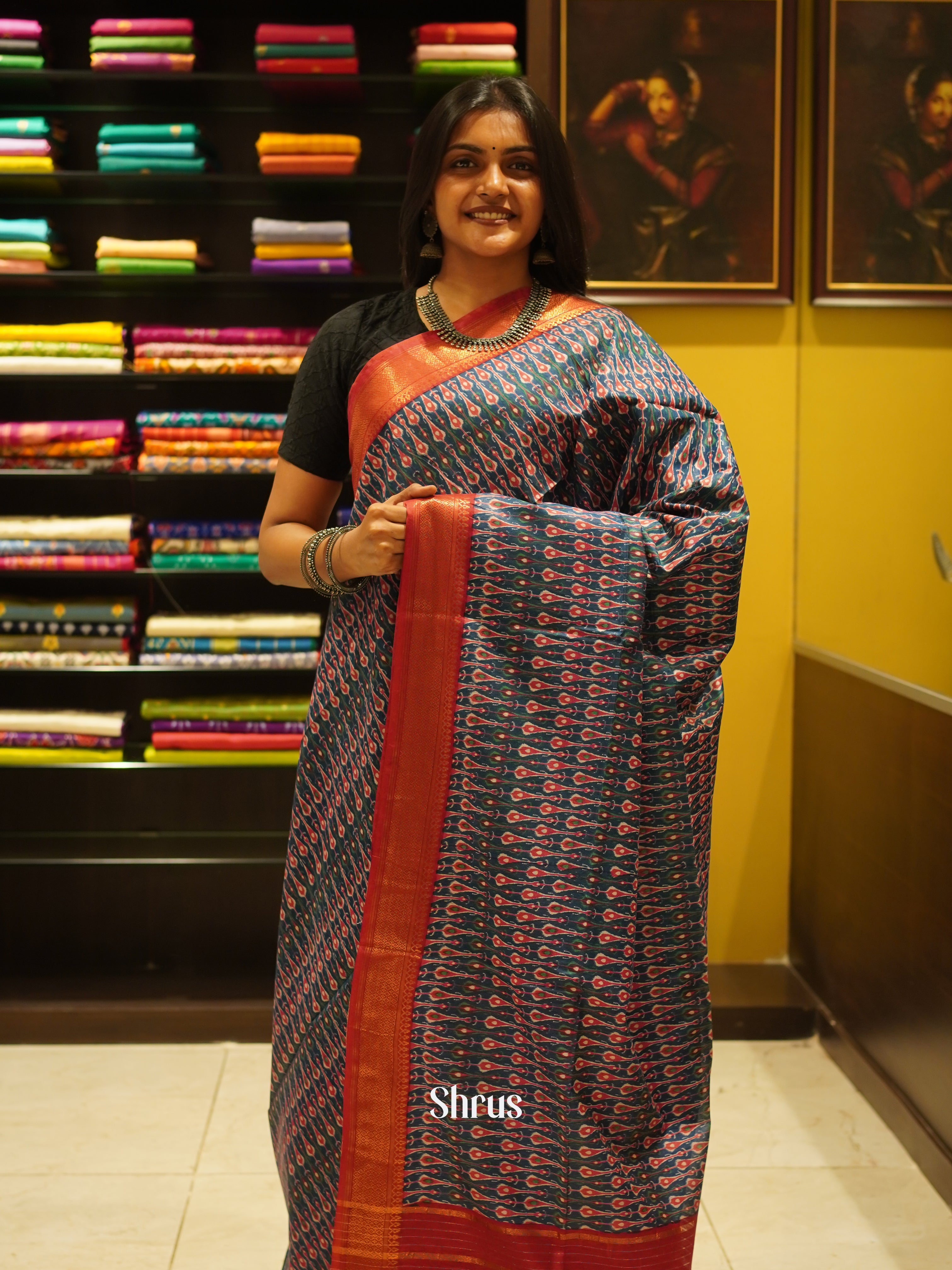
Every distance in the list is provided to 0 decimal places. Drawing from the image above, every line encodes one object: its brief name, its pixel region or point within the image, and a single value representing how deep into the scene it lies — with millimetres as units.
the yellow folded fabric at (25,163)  2652
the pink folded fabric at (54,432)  2719
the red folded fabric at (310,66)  2619
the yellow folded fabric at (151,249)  2682
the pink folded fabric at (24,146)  2646
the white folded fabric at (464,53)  2598
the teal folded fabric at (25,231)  2676
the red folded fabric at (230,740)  2770
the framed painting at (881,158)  2453
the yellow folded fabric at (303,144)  2648
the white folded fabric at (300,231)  2670
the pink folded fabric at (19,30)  2643
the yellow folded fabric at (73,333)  2703
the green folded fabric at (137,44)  2629
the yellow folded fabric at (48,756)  2752
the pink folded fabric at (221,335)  2703
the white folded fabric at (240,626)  2764
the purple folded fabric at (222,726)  2777
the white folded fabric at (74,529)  2730
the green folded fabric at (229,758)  2770
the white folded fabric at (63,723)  2760
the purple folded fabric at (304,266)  2678
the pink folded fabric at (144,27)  2627
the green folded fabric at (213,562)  2756
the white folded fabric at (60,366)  2689
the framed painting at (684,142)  2686
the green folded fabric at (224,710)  2775
